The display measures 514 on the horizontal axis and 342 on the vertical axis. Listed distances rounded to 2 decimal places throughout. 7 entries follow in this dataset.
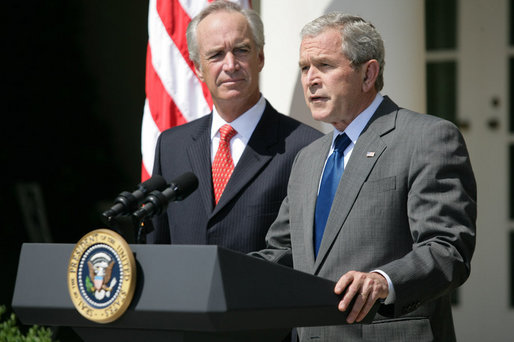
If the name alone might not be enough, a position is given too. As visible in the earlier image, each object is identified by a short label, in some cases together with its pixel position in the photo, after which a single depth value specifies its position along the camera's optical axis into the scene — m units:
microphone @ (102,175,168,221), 12.50
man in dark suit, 13.25
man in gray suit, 12.57
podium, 12.29
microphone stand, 12.50
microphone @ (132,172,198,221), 12.51
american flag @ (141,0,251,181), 14.02
